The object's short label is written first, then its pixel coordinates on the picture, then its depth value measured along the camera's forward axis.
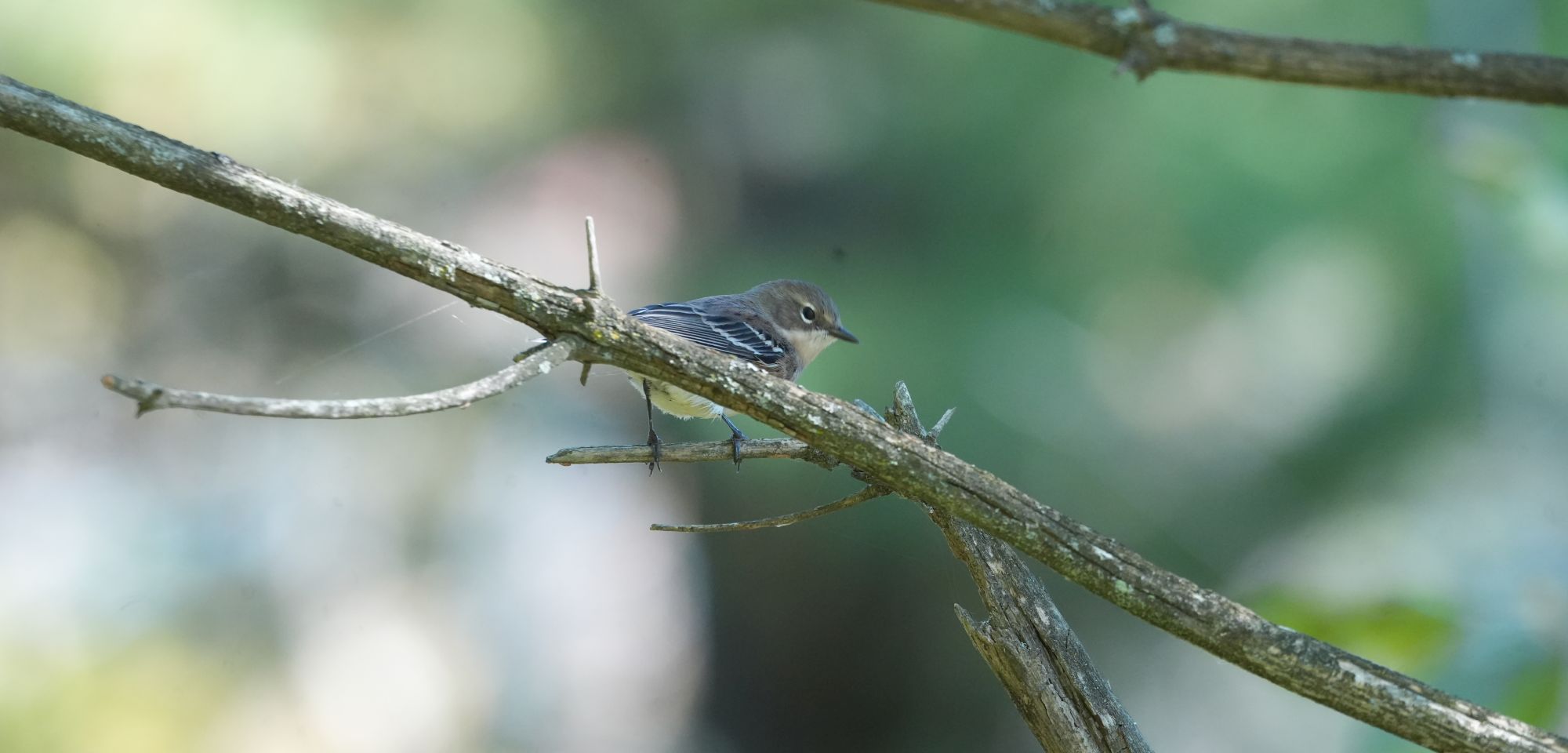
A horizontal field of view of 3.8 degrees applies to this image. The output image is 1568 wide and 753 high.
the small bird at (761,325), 6.23
